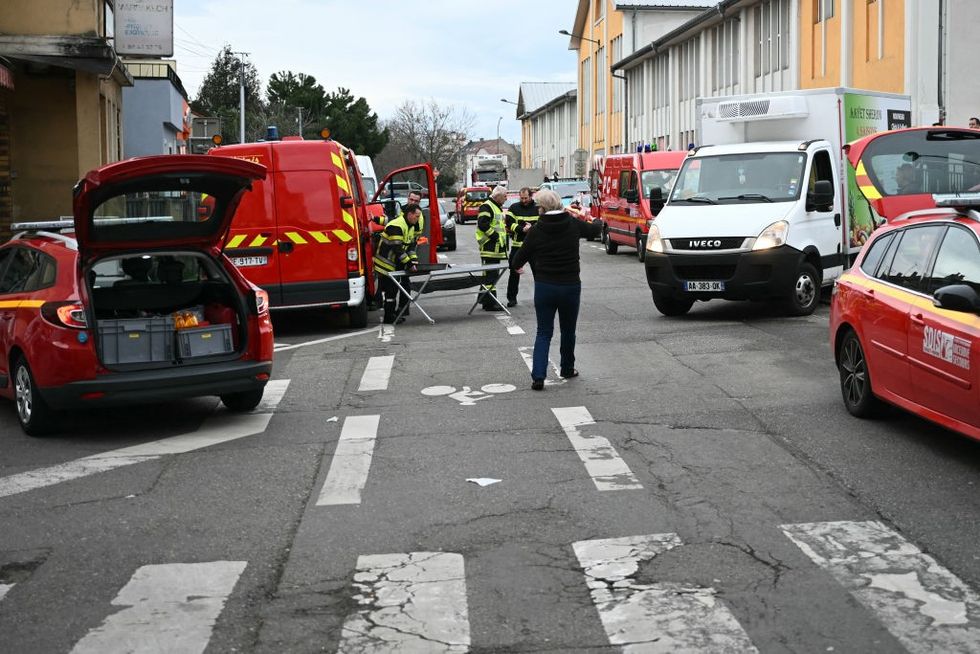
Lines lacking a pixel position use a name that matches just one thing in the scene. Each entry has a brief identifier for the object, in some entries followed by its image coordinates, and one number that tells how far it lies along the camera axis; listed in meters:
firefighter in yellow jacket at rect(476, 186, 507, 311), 18.47
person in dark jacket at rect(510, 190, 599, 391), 11.54
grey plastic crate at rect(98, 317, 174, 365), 9.66
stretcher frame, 17.19
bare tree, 115.06
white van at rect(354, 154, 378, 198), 30.95
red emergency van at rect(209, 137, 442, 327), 16.08
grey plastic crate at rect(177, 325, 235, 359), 9.86
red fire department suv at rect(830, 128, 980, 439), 7.71
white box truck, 16.08
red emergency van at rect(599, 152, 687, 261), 29.11
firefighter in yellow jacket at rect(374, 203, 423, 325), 17.45
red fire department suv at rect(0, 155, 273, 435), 9.43
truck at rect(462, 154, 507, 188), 88.19
